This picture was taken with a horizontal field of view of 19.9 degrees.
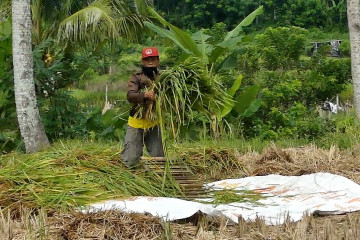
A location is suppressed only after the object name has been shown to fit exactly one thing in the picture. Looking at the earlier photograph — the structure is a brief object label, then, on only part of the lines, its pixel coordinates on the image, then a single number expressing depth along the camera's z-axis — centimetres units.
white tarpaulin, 676
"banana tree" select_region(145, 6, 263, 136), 1223
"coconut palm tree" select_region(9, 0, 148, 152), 1152
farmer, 801
